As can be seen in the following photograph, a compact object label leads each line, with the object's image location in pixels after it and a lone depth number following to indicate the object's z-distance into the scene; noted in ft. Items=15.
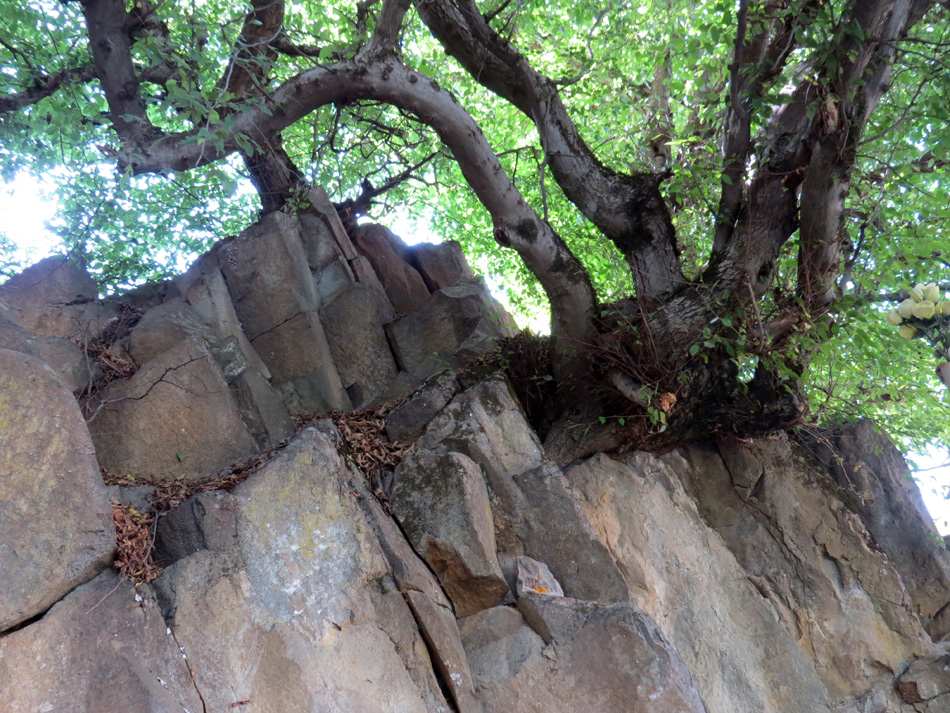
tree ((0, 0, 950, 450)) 17.74
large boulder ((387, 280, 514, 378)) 22.77
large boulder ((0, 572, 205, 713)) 11.05
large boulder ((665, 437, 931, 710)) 19.30
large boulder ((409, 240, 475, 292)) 27.20
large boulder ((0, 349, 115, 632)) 11.73
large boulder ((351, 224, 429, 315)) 26.30
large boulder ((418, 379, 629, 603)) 16.55
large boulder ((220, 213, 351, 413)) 21.86
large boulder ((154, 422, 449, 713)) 12.48
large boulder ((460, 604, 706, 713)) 13.83
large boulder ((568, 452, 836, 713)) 17.80
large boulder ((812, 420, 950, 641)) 20.68
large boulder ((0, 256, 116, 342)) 19.63
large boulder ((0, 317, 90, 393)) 16.99
